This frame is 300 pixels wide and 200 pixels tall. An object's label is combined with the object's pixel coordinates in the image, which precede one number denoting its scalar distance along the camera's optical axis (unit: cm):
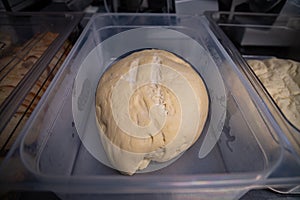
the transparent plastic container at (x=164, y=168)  32
